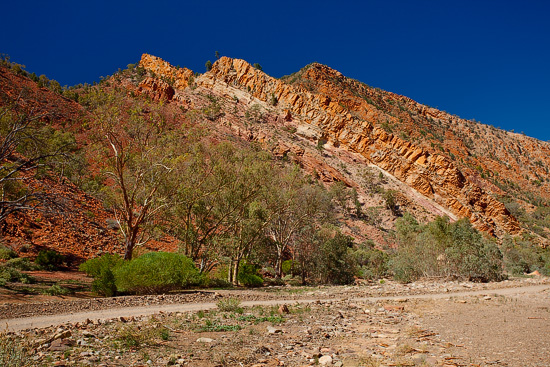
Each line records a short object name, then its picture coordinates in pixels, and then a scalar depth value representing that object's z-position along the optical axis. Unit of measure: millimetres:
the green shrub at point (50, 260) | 18875
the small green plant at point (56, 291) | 12844
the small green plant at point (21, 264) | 16766
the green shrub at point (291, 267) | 29944
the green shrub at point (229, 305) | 11398
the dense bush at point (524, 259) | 35694
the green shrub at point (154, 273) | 14117
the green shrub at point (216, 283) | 18759
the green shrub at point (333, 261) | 26578
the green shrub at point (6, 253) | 17484
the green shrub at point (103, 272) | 14156
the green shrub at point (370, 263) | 32469
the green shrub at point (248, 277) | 22688
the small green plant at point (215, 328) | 8703
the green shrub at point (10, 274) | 13820
